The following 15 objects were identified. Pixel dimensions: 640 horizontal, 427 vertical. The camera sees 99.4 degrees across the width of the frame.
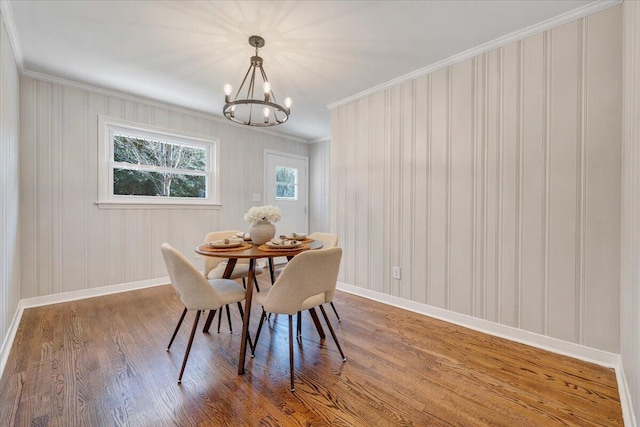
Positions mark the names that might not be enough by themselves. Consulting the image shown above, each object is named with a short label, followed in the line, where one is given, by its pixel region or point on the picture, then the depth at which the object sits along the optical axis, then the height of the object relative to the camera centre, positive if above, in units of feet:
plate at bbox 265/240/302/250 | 6.12 -0.78
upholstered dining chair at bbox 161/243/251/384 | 5.09 -1.47
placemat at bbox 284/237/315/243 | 7.49 -0.82
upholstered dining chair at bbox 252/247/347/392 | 5.02 -1.39
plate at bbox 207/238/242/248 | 6.26 -0.78
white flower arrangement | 6.75 -0.10
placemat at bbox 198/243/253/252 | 6.00 -0.86
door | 15.69 +1.43
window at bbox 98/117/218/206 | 10.57 +1.89
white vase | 6.78 -0.53
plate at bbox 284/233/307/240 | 7.68 -0.73
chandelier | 6.42 +2.97
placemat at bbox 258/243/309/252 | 6.02 -0.86
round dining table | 5.55 -0.91
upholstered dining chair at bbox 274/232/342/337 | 8.21 -0.89
